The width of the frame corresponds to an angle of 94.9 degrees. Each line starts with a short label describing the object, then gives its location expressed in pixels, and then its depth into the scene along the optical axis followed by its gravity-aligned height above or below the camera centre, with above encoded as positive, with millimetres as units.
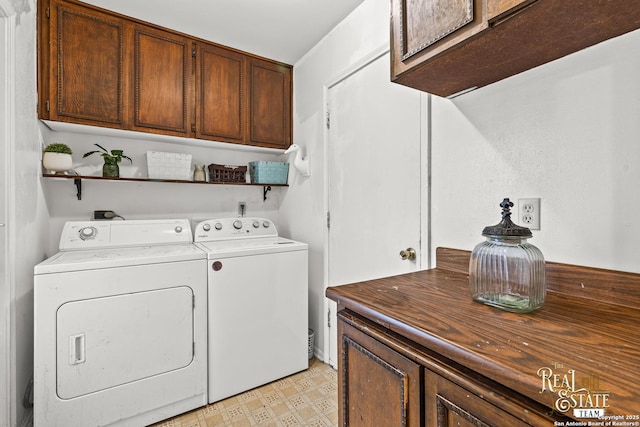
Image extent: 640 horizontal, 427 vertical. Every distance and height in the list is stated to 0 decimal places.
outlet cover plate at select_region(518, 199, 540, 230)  1050 -3
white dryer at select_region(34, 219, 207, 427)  1444 -649
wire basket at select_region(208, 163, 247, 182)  2400 +317
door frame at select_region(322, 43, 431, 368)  1465 +218
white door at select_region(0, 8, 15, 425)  1324 +116
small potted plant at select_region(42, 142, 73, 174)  1761 +318
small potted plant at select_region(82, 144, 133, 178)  2004 +334
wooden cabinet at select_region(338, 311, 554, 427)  543 -404
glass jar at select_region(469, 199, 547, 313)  811 -168
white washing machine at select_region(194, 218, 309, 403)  1853 -659
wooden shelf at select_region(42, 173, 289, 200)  1802 +213
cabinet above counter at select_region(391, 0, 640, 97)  747 +512
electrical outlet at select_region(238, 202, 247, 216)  2668 +27
